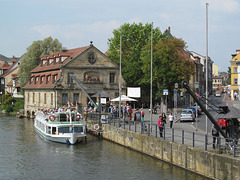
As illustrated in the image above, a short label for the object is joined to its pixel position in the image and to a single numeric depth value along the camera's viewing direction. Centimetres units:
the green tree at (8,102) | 7504
